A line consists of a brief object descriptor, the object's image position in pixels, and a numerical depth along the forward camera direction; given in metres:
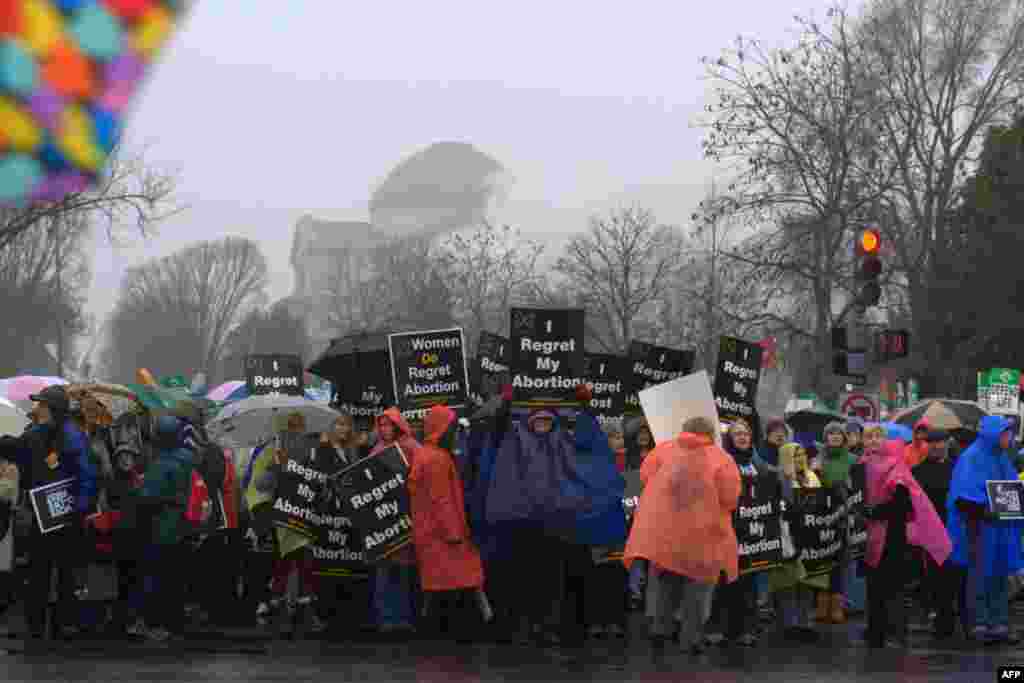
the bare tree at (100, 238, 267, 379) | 82.25
